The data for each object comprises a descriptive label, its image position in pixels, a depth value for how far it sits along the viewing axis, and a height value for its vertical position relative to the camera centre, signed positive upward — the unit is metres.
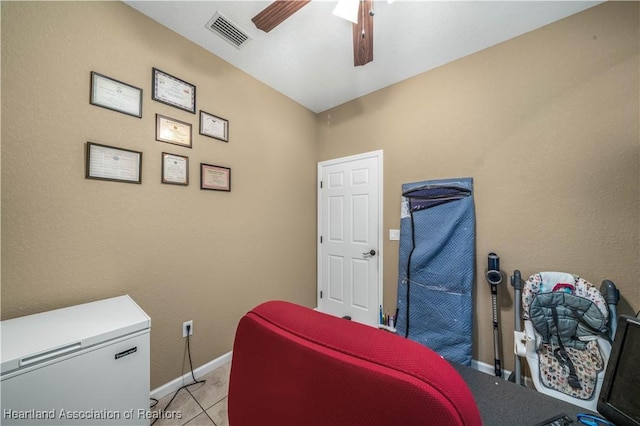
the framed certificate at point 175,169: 1.77 +0.35
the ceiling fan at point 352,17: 1.31 +1.20
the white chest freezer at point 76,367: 0.94 -0.70
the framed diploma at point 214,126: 2.00 +0.79
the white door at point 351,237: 2.67 -0.27
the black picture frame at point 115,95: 1.49 +0.80
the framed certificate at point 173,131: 1.74 +0.65
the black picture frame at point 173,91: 1.74 +0.97
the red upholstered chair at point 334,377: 0.32 -0.26
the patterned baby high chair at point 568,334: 1.40 -0.76
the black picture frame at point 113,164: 1.47 +0.33
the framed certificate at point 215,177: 2.00 +0.33
